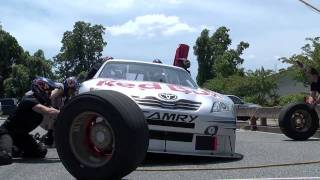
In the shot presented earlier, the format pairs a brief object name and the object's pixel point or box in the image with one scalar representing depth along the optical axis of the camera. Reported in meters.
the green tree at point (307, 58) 36.58
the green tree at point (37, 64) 67.31
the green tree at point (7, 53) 65.62
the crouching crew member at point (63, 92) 9.71
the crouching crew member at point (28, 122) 8.84
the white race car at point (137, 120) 5.23
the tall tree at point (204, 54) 71.31
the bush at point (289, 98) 37.88
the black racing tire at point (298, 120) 11.90
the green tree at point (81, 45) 79.00
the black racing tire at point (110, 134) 5.17
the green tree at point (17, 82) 63.00
